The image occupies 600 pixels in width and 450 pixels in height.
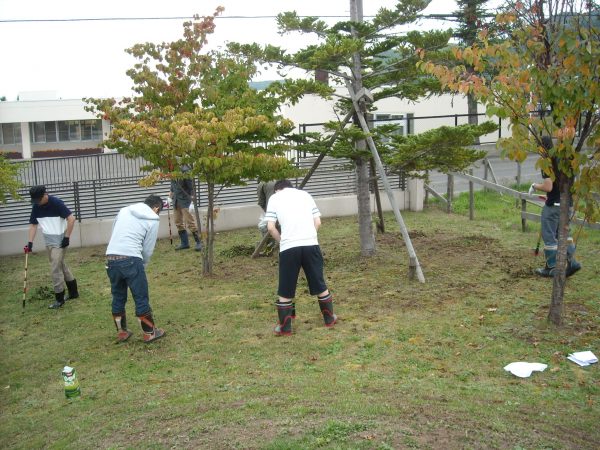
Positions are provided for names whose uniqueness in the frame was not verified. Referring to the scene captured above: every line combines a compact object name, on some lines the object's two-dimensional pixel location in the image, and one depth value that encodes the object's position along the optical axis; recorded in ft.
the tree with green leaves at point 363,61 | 34.24
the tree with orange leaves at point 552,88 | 20.99
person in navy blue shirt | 31.71
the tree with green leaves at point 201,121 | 32.42
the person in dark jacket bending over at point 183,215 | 43.45
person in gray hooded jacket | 25.43
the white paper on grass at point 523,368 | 20.81
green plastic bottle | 20.92
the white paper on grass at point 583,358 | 21.56
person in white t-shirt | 25.23
